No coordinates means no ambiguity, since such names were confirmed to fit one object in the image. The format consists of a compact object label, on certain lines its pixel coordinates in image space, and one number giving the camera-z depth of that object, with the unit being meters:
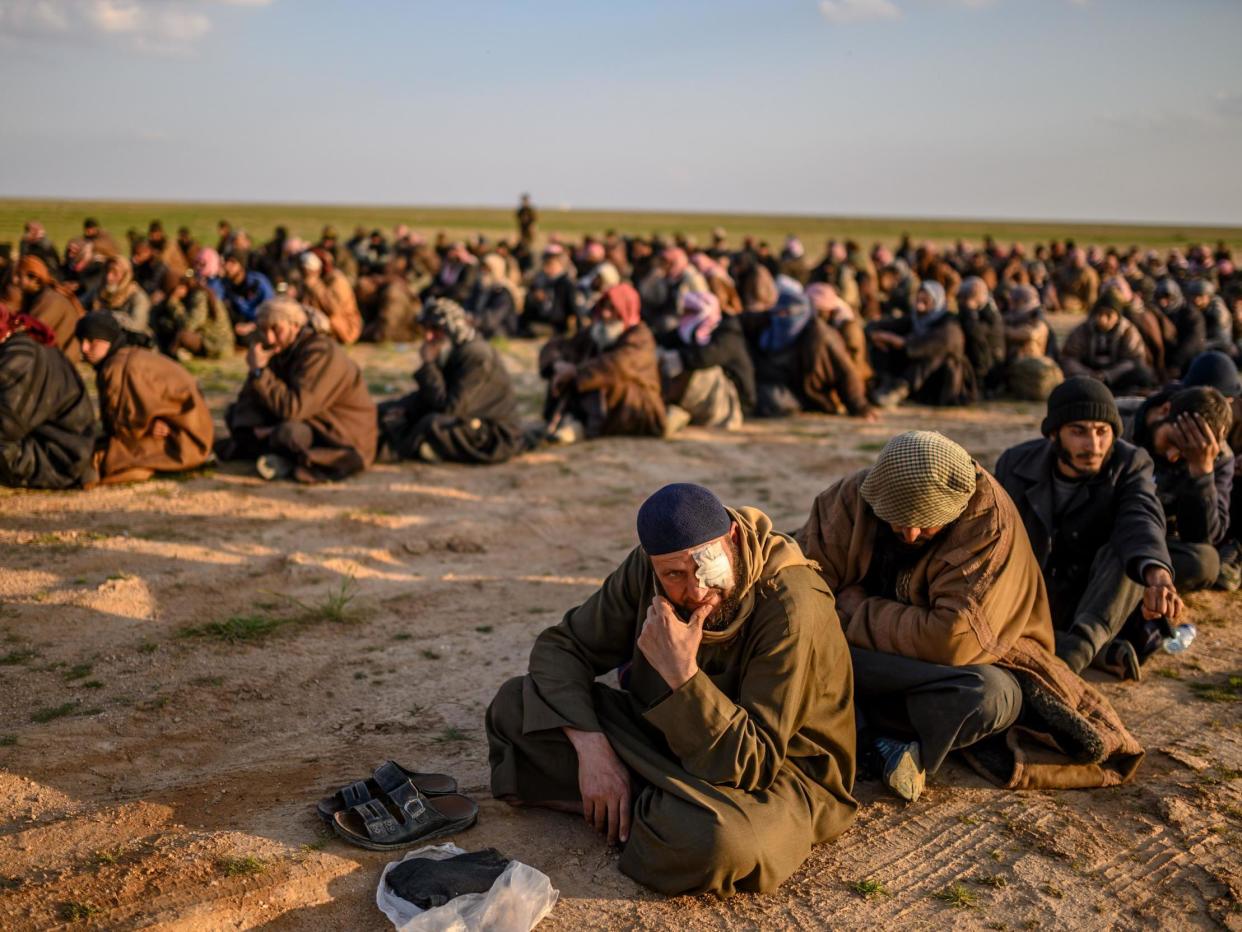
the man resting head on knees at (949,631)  3.57
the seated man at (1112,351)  9.98
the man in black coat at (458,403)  8.07
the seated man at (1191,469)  4.98
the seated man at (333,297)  13.27
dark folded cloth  2.92
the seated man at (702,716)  2.97
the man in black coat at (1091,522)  4.34
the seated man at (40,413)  6.64
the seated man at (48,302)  10.14
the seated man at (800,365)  10.02
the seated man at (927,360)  10.55
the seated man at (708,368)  9.61
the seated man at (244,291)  12.81
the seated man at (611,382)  8.86
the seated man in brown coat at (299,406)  7.42
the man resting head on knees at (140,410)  7.01
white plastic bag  2.81
